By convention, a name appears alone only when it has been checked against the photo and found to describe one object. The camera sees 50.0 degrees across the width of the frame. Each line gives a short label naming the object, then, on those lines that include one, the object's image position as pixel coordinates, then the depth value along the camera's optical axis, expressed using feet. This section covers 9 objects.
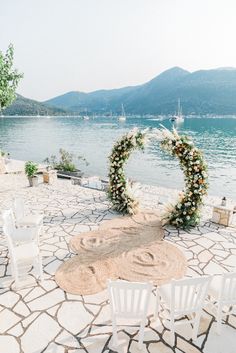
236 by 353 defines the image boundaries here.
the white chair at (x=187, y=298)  11.88
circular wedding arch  25.68
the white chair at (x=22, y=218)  22.72
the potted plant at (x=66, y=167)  64.75
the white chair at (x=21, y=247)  16.57
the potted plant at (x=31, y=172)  40.91
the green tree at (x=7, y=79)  46.28
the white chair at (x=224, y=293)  12.97
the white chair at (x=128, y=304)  11.55
